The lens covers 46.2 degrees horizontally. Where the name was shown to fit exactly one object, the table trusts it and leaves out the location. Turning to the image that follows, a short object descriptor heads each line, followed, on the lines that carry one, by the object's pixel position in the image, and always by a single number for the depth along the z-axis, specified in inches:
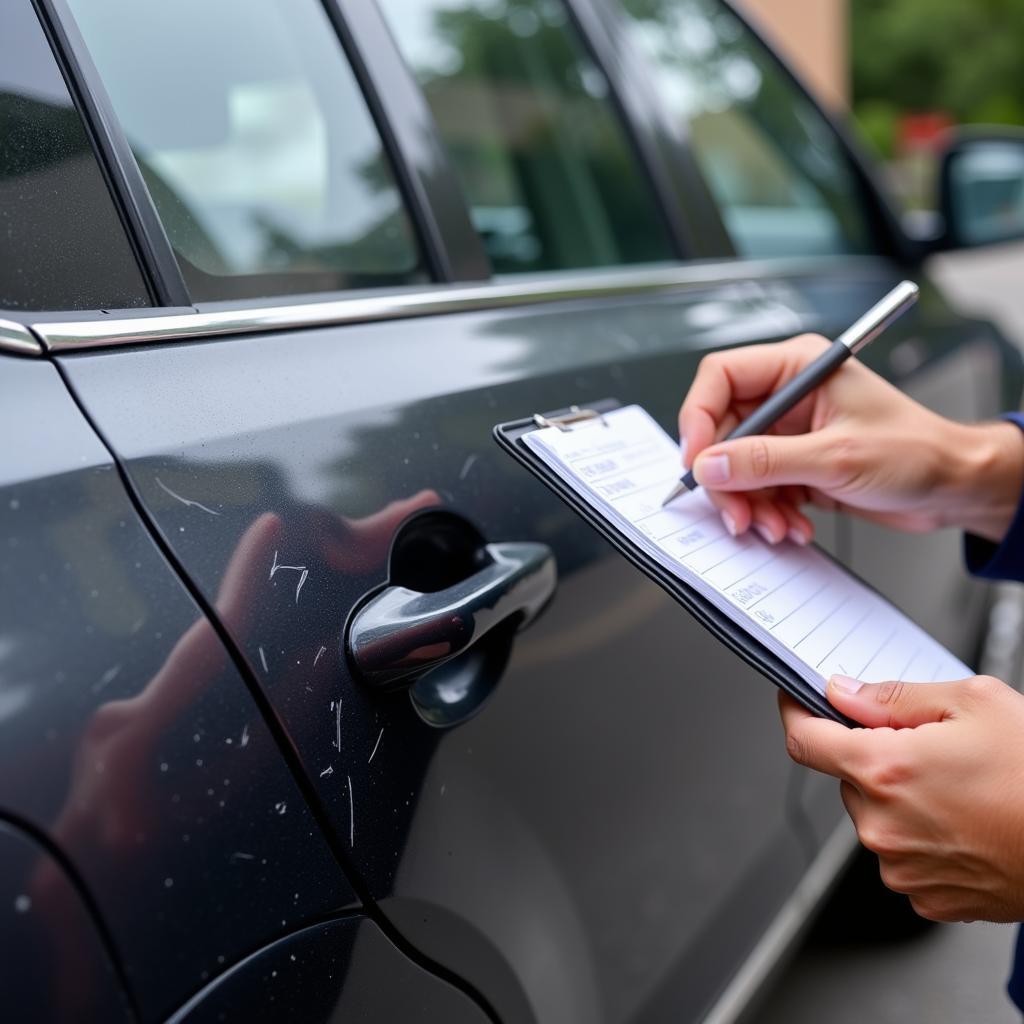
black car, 29.3
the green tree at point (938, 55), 1589.6
